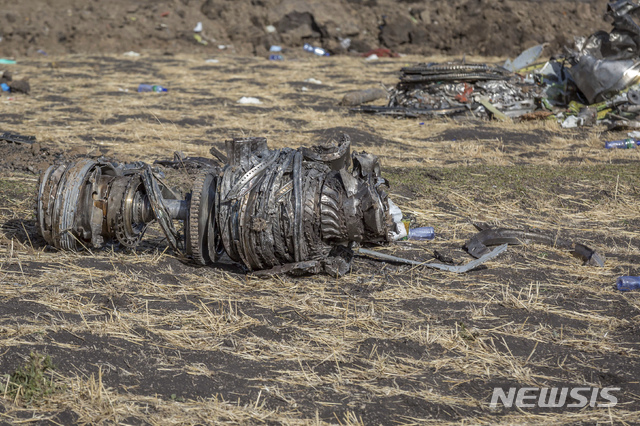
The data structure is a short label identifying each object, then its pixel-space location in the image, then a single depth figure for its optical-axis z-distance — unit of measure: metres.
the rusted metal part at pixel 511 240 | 8.47
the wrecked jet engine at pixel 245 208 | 6.96
